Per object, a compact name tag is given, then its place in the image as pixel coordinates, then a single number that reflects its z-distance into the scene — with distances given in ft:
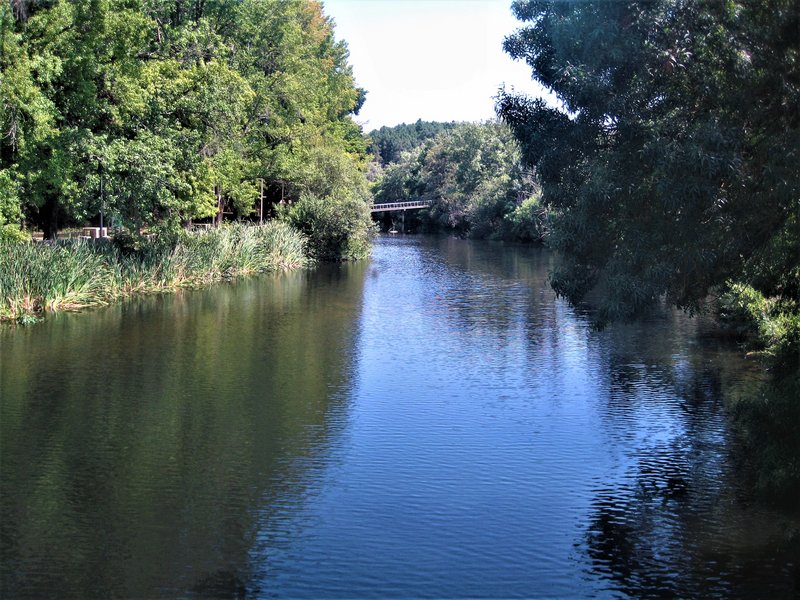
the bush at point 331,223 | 164.35
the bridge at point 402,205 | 329.93
